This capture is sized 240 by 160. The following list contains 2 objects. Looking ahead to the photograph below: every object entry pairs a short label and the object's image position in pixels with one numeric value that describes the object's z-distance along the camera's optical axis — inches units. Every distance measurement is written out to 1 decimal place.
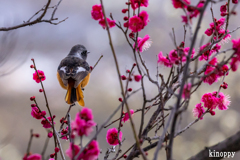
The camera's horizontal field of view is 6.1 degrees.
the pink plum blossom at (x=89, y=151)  105.0
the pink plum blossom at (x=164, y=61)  128.5
